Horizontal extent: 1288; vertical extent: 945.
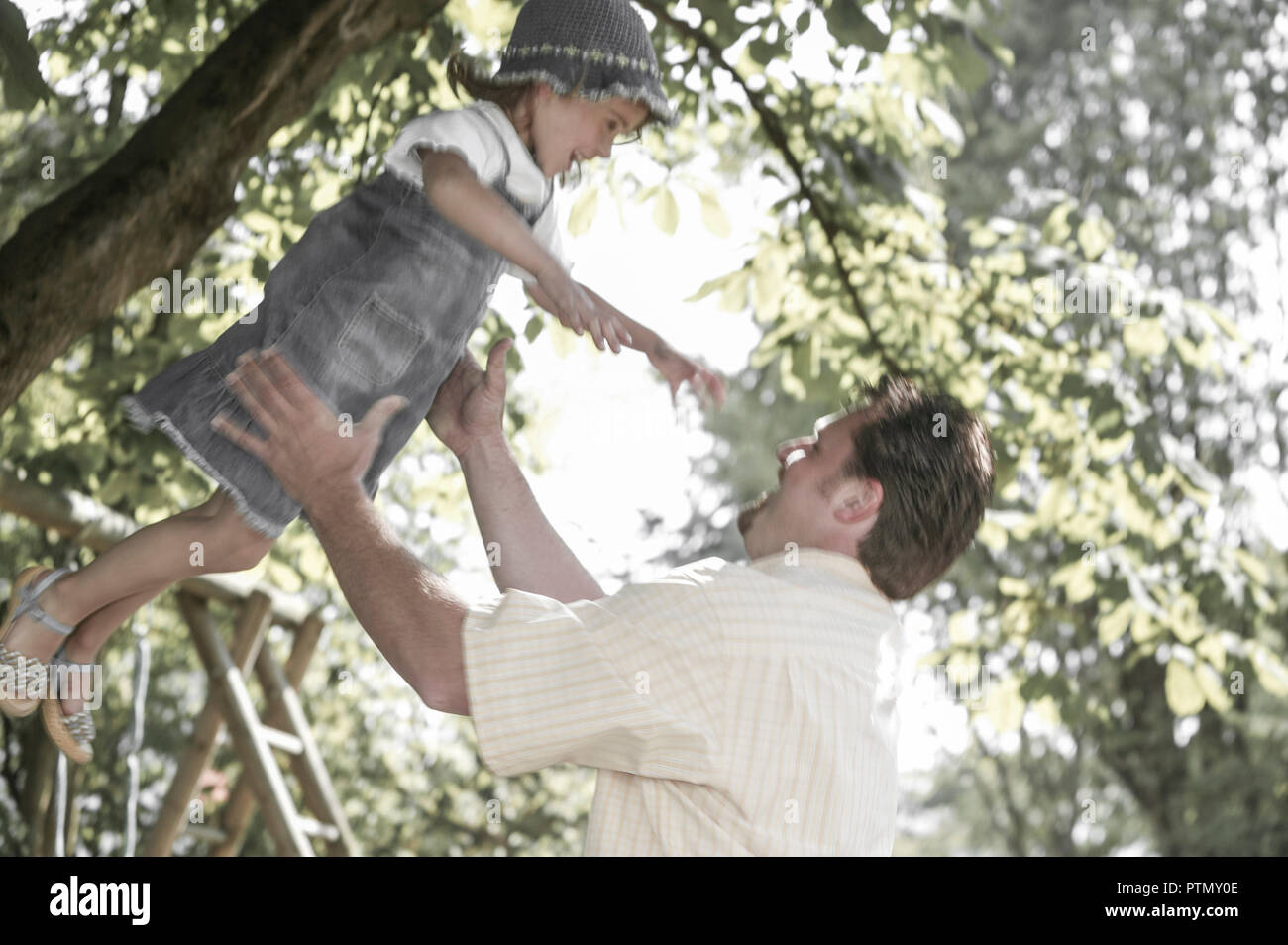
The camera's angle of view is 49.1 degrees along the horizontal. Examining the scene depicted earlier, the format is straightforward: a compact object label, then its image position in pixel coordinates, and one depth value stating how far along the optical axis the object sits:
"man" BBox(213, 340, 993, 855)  1.97
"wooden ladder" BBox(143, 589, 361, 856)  6.38
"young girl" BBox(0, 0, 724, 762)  2.25
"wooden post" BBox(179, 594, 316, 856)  6.41
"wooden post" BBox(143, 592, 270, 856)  6.16
